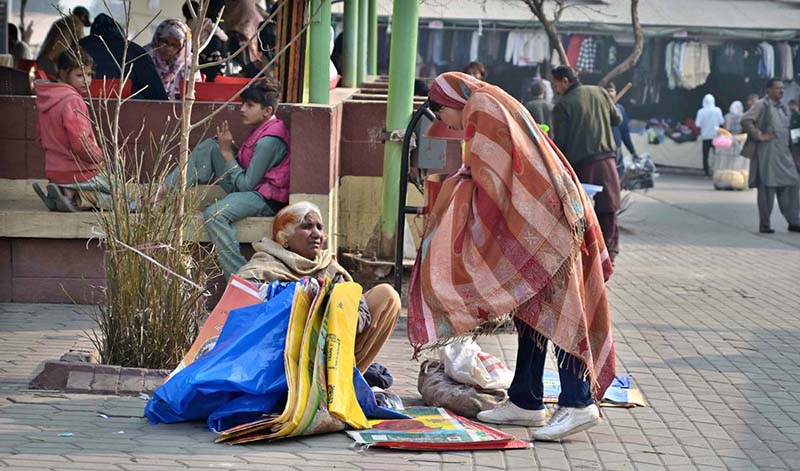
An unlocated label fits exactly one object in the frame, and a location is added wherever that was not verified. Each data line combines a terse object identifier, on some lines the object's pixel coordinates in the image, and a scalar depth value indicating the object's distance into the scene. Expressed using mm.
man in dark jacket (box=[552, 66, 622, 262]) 11406
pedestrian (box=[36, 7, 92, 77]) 12031
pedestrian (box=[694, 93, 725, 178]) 26250
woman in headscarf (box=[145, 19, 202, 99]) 10055
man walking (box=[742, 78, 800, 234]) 16266
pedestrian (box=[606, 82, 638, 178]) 15752
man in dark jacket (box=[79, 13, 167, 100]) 9242
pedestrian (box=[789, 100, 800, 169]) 23216
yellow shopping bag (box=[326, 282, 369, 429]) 5430
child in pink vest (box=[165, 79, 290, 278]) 8156
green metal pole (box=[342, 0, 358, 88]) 14320
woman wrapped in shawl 5512
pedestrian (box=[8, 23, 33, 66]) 14992
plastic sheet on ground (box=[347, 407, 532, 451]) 5344
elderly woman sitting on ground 5902
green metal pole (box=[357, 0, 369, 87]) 15919
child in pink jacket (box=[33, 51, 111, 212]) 8234
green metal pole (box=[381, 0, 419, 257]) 8867
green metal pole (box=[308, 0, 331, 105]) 9219
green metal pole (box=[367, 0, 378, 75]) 18578
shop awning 25203
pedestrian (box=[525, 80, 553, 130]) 14930
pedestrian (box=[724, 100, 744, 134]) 25998
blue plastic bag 5441
